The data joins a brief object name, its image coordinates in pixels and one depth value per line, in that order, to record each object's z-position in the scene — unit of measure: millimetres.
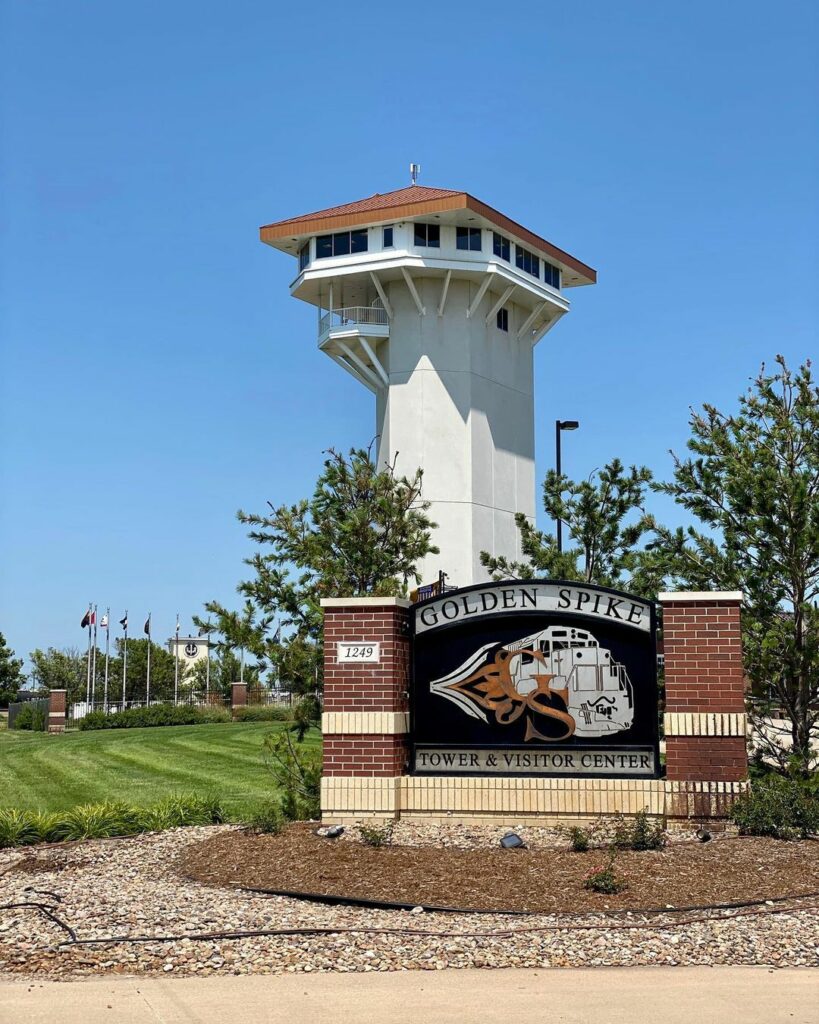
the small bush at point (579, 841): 11617
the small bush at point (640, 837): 11664
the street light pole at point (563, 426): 32156
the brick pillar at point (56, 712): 56969
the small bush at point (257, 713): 56125
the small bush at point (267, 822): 13141
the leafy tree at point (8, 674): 80812
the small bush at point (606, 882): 9828
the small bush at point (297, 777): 14789
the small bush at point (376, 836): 12078
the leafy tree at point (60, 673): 89500
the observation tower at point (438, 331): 49719
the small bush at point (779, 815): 12453
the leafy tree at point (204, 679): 67938
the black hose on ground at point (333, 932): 8578
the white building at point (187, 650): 90888
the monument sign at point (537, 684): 13844
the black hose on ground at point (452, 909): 9289
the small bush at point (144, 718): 55969
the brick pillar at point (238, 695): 59938
